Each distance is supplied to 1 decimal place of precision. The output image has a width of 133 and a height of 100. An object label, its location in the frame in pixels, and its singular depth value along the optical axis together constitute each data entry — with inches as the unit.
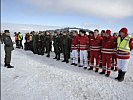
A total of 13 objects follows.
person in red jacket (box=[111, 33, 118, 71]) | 351.7
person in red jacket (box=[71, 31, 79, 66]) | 397.0
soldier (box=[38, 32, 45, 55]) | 553.6
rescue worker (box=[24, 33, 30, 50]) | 677.9
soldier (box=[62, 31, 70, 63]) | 440.5
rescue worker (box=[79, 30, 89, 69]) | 367.2
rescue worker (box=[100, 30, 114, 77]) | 308.8
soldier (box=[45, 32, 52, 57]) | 521.0
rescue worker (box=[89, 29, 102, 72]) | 336.8
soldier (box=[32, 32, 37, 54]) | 582.2
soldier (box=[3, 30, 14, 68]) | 348.2
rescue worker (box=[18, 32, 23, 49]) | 756.0
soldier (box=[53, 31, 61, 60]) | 470.9
